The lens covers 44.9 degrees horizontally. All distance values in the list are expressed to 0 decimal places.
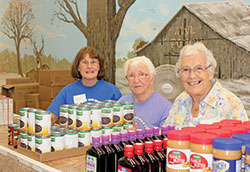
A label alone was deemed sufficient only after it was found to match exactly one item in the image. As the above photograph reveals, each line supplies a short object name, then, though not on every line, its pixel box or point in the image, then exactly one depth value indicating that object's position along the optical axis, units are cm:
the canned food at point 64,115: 216
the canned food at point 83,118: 202
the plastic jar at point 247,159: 104
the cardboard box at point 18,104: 655
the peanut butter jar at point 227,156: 107
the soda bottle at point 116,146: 153
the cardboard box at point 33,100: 629
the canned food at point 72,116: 208
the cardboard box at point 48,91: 559
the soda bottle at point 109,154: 152
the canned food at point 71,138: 203
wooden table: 186
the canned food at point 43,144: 196
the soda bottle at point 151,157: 139
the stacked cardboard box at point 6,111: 329
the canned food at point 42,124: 195
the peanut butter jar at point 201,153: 113
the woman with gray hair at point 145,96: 271
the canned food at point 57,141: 199
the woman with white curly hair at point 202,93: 222
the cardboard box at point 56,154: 197
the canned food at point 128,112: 224
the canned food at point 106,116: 212
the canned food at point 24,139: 215
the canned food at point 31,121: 203
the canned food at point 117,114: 218
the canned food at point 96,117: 207
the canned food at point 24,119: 211
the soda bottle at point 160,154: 142
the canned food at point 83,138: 206
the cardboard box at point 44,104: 583
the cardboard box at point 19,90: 659
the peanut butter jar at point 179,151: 120
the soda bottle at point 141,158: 136
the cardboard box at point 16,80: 695
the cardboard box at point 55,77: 547
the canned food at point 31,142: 206
